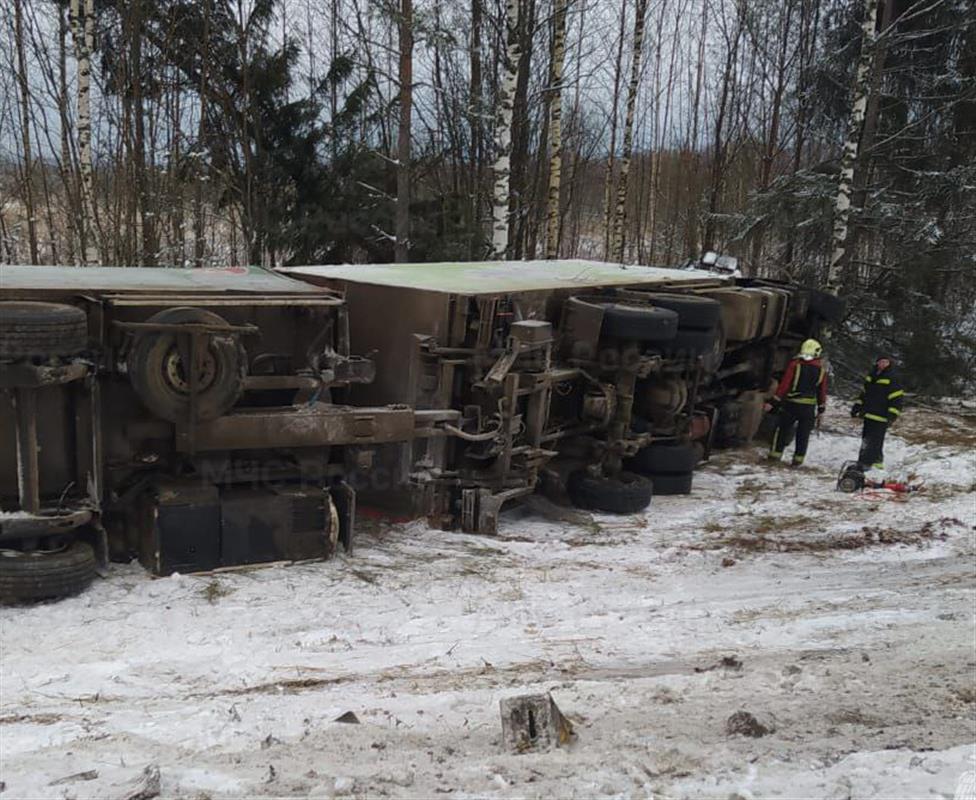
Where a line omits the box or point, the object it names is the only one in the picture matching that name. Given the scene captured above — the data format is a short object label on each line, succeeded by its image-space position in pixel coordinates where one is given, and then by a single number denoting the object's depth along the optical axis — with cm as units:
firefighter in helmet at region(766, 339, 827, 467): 879
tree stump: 305
